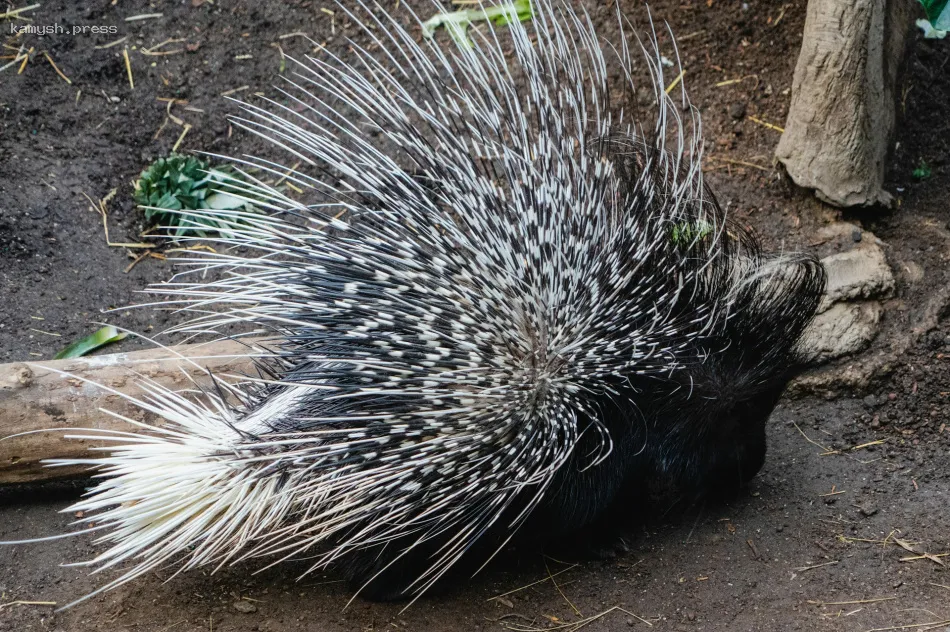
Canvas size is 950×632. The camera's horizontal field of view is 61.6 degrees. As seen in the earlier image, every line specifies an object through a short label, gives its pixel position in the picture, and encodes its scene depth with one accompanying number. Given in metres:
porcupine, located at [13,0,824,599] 2.00
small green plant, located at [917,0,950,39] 2.51
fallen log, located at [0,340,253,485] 2.42
